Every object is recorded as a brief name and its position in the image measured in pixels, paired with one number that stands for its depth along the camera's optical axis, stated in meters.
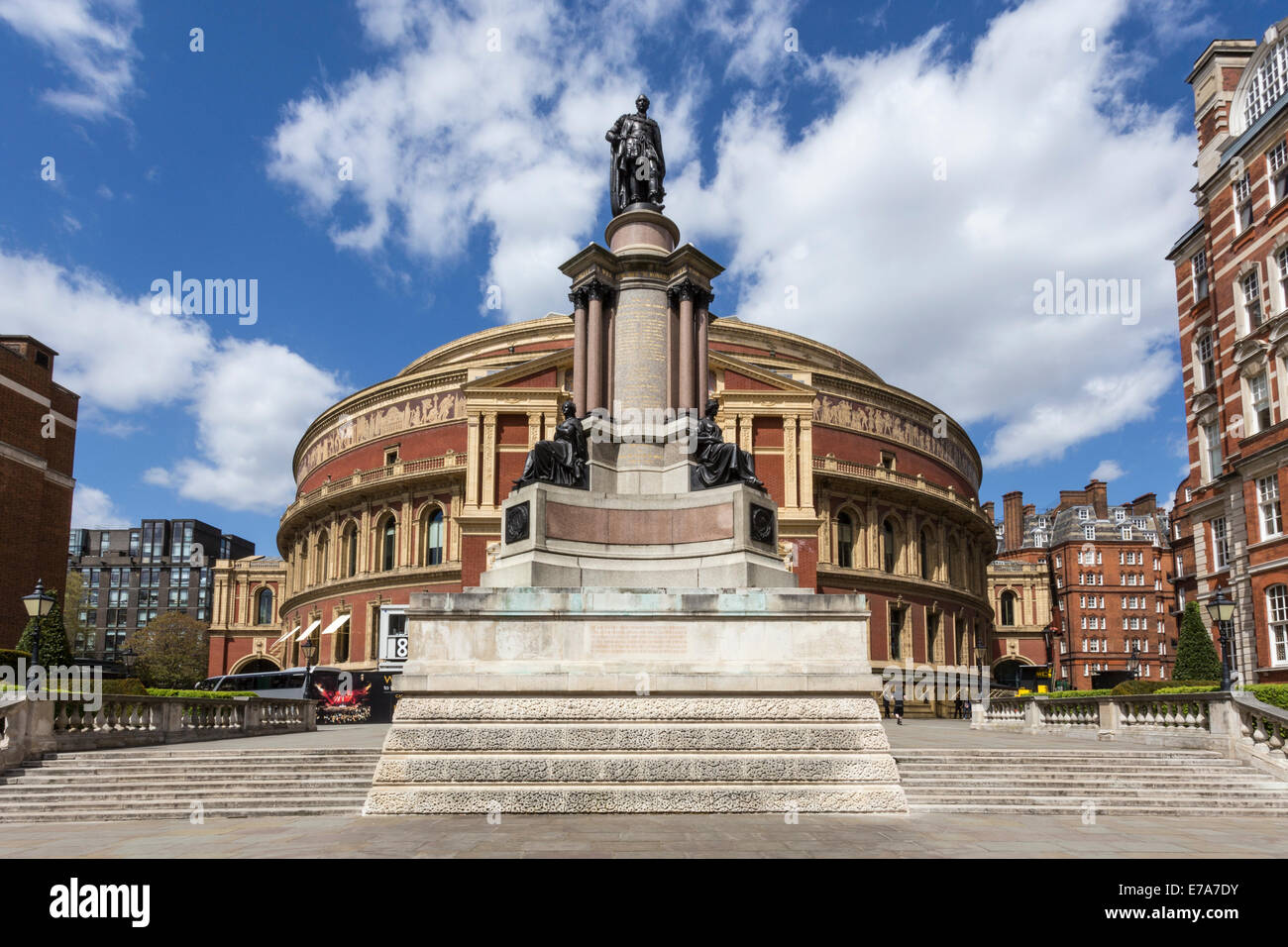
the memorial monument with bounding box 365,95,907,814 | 11.81
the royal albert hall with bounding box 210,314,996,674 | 47.88
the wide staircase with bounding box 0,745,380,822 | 12.74
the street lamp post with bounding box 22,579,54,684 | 20.09
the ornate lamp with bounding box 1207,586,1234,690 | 20.20
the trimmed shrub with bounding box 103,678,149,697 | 22.16
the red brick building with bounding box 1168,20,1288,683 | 33.50
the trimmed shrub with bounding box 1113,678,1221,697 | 23.28
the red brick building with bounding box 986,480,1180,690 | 92.88
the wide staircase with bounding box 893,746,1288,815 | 12.97
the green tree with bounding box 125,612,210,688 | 91.19
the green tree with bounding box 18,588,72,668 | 22.48
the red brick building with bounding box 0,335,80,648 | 45.44
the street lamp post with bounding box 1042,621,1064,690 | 92.12
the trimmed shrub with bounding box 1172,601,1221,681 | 27.88
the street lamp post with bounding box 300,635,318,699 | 59.47
